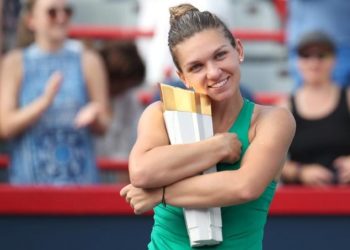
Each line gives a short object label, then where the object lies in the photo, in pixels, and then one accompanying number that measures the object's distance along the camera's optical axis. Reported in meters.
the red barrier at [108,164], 12.30
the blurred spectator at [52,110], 10.77
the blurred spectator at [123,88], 11.90
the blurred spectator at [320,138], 10.62
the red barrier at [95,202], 9.58
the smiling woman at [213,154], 6.19
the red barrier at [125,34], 15.07
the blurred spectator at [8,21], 12.45
